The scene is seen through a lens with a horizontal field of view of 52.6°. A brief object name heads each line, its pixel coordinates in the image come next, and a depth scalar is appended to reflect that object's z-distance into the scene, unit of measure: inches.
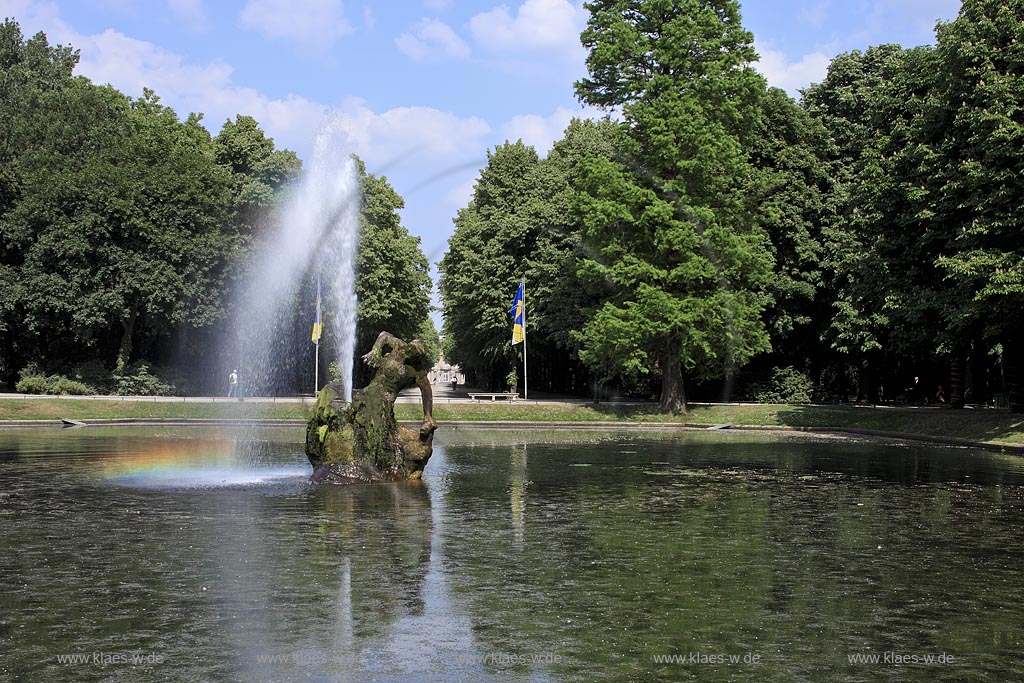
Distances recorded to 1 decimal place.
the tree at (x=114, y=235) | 2682.1
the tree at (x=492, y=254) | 2928.2
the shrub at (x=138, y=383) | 2682.1
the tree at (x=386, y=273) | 2989.7
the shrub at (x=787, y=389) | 2594.7
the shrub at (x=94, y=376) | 2694.4
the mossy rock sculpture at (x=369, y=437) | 1005.2
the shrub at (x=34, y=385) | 2491.4
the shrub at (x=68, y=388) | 2479.1
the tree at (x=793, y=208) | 2512.3
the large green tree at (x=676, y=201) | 2235.5
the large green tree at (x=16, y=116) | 2760.8
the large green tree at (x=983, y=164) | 1523.1
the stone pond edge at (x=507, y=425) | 1891.0
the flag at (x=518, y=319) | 2588.6
